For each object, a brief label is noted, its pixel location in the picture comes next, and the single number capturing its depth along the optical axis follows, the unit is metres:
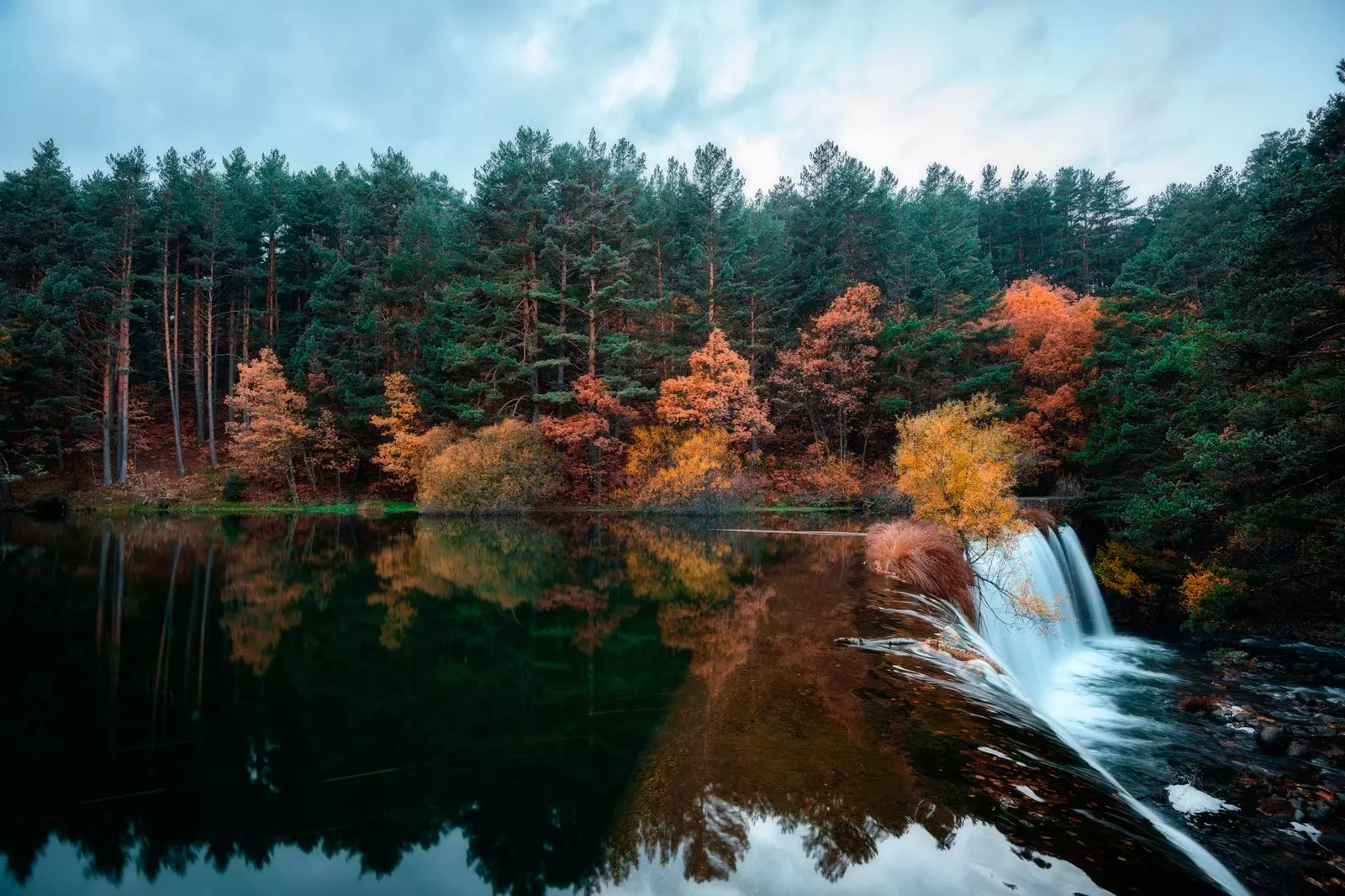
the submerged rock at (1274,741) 9.04
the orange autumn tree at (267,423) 33.44
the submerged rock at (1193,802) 7.15
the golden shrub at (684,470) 31.19
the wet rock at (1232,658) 14.45
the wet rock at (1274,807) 7.07
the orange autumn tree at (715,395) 32.62
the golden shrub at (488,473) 30.47
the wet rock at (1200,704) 11.03
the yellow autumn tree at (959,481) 14.39
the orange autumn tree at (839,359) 34.16
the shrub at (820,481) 33.50
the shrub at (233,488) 34.78
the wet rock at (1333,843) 6.22
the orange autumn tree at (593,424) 33.12
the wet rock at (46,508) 29.58
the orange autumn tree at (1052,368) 31.61
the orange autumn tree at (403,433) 33.28
